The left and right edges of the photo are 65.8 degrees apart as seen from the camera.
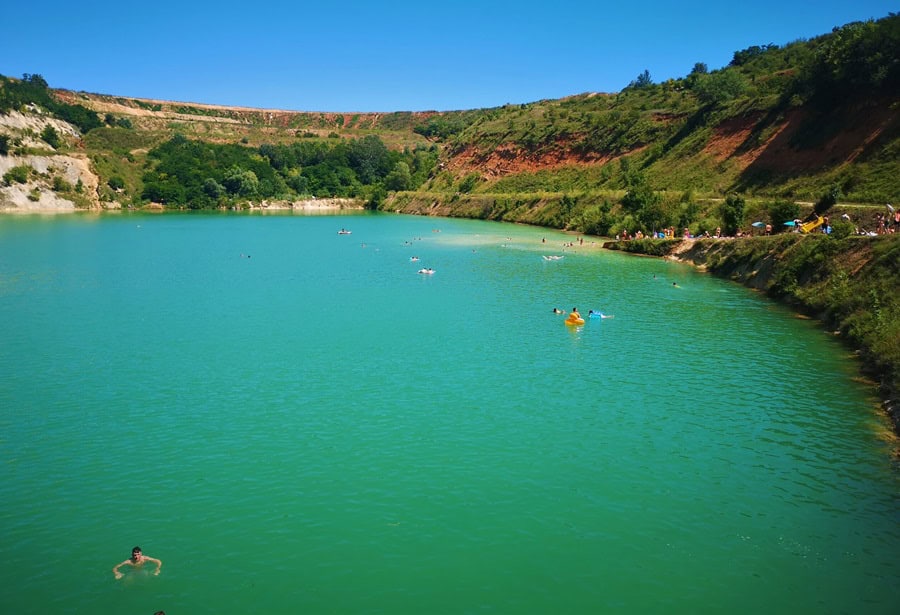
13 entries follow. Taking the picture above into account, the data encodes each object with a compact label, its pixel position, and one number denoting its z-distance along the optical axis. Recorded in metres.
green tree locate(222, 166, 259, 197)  168.25
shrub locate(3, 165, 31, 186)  129.12
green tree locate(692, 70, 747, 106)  104.40
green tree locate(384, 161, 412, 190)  167.88
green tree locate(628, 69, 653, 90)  182.50
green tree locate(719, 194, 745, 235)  65.62
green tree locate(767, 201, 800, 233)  59.31
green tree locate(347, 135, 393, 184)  189.88
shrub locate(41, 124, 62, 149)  151.77
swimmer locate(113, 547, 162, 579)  15.99
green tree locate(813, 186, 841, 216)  58.97
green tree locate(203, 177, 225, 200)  163.50
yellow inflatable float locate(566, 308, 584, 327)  40.19
